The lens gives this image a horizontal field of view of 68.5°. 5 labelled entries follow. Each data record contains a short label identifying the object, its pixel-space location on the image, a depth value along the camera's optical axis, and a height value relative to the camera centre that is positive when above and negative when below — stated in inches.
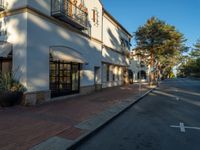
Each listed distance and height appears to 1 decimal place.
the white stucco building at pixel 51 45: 318.3 +81.3
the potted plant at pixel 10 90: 291.7 -29.0
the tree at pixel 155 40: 810.3 +203.6
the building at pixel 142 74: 942.8 +13.3
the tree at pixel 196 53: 1521.6 +245.8
